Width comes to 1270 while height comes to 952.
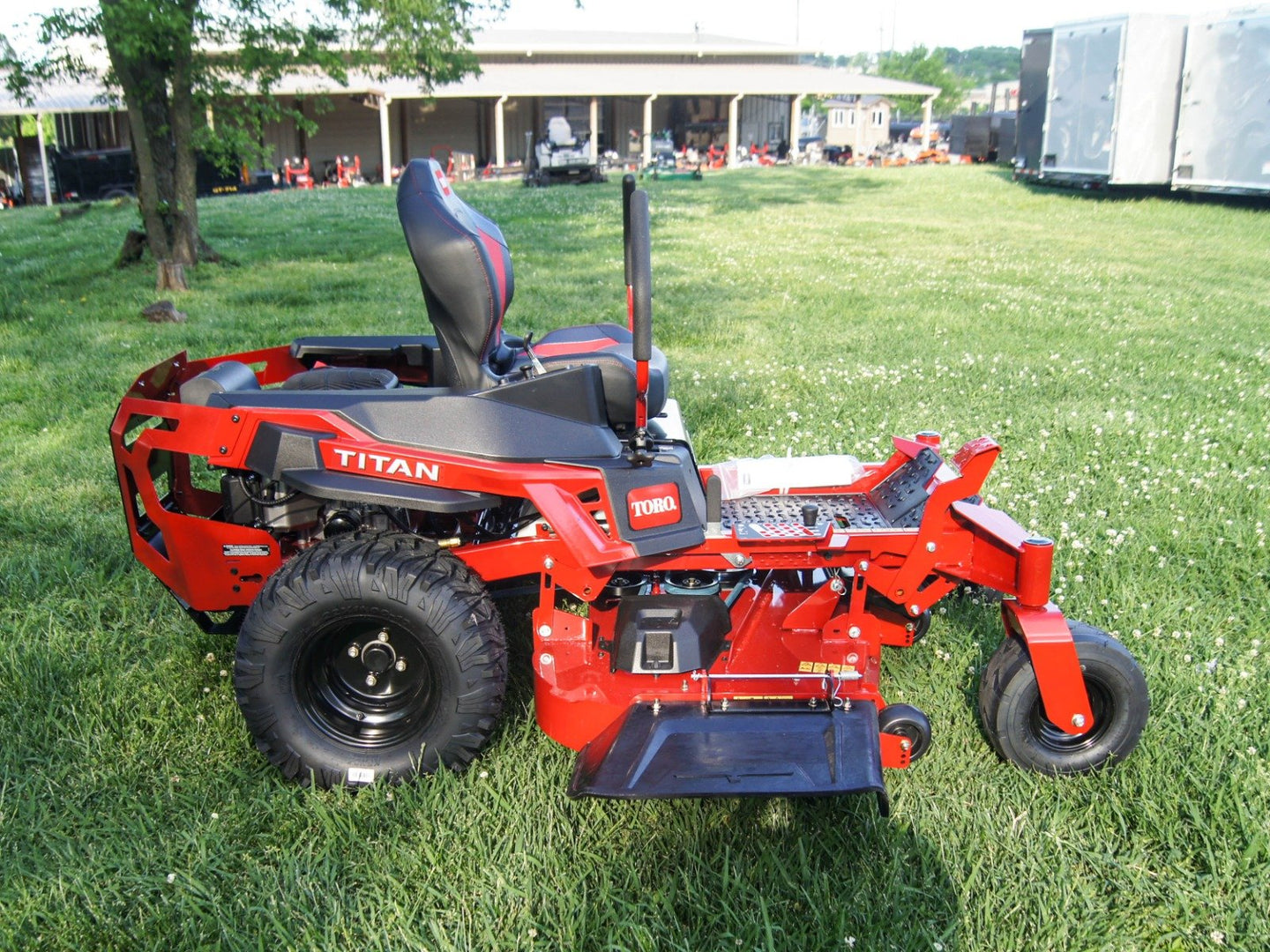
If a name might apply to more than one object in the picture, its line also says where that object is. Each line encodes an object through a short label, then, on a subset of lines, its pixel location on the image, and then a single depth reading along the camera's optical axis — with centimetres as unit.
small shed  5784
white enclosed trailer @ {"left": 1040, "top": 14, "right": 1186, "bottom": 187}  1733
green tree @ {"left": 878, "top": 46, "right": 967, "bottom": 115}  8294
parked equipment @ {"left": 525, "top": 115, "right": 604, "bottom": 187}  2570
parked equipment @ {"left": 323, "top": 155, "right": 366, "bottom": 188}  3276
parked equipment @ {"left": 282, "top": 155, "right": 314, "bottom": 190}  3161
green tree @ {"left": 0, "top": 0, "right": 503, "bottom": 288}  1052
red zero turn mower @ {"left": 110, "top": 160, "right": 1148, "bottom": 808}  304
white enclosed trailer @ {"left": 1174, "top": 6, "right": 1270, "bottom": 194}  1596
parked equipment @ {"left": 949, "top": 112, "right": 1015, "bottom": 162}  3406
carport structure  3541
